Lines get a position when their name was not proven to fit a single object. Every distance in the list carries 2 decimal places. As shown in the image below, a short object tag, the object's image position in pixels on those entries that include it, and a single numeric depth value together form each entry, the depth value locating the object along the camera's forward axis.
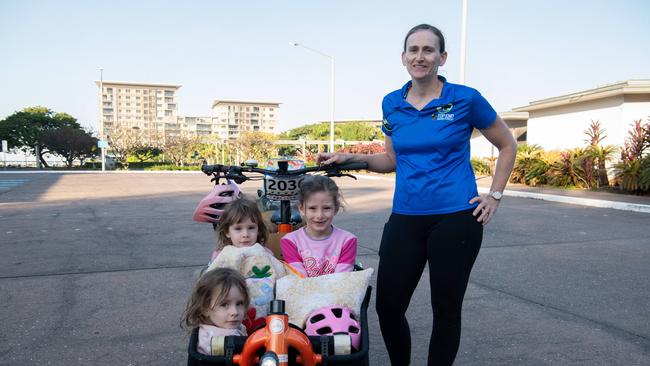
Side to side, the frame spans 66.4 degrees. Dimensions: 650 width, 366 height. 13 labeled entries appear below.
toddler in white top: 2.24
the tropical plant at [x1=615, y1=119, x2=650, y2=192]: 14.73
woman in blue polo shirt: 2.40
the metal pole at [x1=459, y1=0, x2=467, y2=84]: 17.83
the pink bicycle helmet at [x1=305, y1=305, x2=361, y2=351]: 2.17
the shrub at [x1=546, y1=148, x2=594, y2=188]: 17.36
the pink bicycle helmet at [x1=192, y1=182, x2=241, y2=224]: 3.40
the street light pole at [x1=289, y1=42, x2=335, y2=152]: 30.82
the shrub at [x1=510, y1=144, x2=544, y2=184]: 19.71
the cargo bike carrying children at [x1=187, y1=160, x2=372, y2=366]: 1.87
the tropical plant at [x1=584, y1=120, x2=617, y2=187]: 16.72
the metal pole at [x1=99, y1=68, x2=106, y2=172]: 37.16
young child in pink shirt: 2.76
